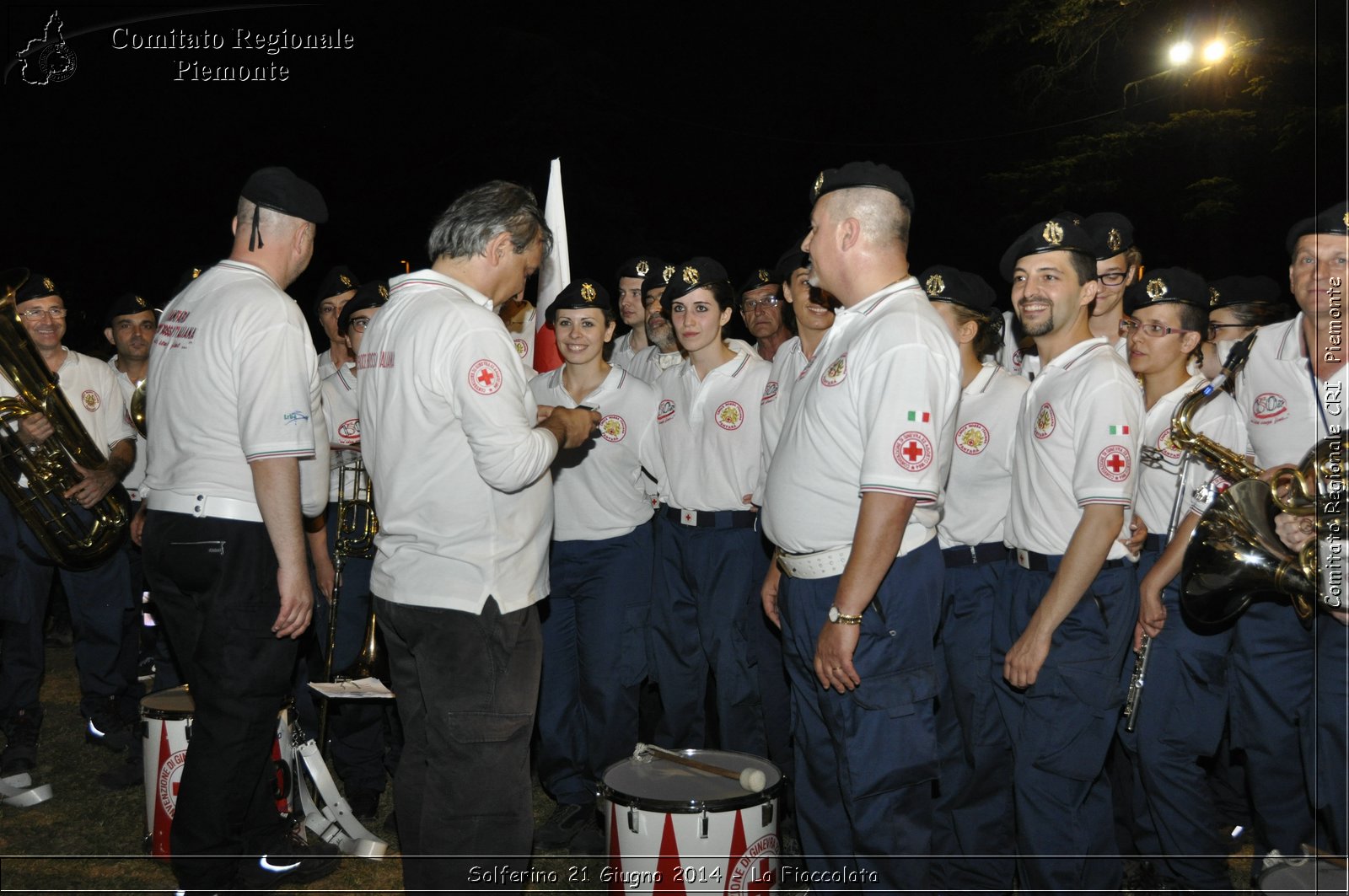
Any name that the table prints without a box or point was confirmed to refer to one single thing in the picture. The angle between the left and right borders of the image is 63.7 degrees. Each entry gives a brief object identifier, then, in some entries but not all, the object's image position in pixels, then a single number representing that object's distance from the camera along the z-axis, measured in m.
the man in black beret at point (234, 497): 3.79
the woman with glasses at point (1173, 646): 4.14
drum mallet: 3.84
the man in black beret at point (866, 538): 3.20
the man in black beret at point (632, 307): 7.16
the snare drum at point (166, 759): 4.66
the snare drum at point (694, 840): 3.71
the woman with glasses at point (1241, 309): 5.86
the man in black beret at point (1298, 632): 3.55
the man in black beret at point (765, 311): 6.78
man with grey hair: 3.40
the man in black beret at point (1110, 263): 4.77
